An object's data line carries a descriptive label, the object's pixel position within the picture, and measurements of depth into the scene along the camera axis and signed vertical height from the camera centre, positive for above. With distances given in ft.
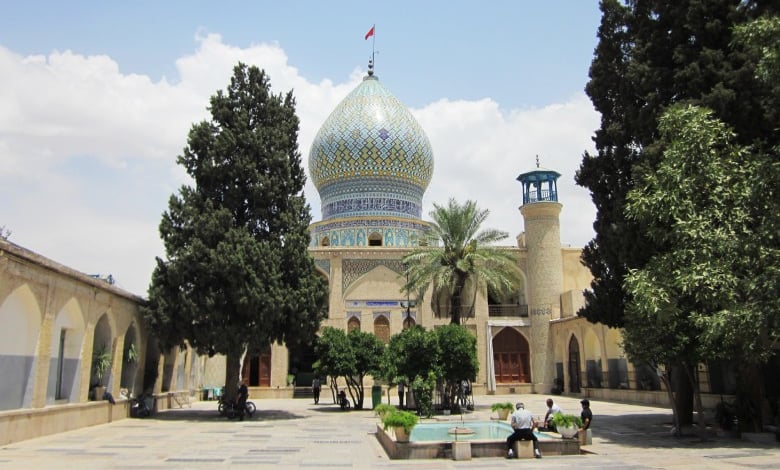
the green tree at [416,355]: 61.31 +1.19
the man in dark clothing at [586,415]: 37.87 -2.83
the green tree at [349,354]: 69.41 +1.48
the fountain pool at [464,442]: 33.96 -4.26
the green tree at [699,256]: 35.47 +6.37
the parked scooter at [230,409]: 57.98 -3.80
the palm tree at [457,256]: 70.79 +12.38
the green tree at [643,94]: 40.91 +18.59
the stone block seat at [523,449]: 33.63 -4.28
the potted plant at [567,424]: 36.01 -3.21
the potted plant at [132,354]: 60.49 +1.29
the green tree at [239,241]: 56.13 +11.45
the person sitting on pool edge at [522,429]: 33.68 -3.23
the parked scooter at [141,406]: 60.03 -3.63
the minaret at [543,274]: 101.30 +14.78
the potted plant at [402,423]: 34.17 -2.97
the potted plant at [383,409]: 42.77 -2.78
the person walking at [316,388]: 85.35 -2.72
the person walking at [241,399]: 57.67 -2.84
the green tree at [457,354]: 61.62 +1.27
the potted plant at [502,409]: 51.34 -3.32
